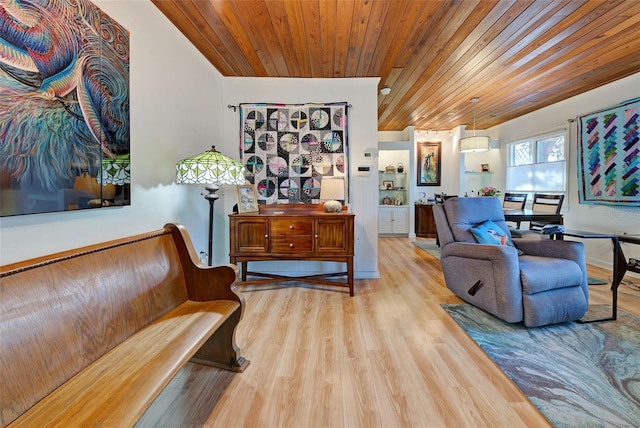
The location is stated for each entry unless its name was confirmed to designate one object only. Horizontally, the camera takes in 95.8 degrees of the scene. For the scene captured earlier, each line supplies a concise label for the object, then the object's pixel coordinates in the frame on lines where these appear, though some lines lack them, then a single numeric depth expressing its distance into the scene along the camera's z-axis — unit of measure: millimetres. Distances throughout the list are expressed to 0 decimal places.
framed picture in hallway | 6926
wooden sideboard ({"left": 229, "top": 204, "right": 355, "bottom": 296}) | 2969
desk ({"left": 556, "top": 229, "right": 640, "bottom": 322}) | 2283
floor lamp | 2160
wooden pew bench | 892
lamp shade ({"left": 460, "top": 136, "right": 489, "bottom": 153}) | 5113
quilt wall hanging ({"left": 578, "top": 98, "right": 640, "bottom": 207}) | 3520
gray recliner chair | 2225
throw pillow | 2641
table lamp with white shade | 3467
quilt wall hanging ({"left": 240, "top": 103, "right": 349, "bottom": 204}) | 3494
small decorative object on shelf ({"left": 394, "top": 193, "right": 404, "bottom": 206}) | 6949
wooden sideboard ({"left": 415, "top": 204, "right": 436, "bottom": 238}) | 6602
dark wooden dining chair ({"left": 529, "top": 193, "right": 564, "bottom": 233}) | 3916
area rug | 1430
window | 4859
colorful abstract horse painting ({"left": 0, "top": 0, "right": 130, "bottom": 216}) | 1126
